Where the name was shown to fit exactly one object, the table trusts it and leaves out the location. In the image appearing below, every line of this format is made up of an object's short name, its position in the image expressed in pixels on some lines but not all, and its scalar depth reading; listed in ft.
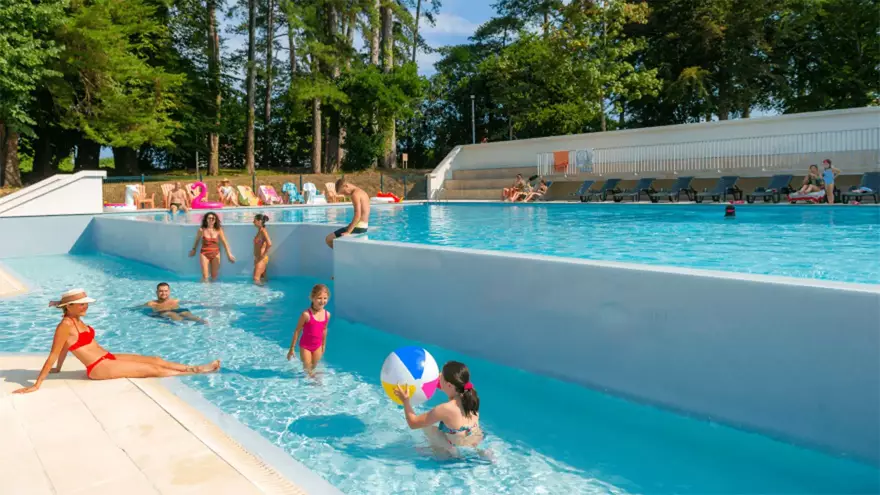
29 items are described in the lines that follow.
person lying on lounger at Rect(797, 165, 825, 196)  54.24
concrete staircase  84.89
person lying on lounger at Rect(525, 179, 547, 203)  76.27
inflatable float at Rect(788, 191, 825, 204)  53.26
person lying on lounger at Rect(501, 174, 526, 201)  77.10
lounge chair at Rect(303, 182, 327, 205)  78.48
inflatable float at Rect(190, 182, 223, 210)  67.10
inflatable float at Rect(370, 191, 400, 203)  81.25
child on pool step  19.12
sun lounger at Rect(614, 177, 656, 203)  68.59
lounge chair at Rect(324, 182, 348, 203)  81.97
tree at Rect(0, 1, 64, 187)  73.20
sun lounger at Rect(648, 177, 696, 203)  65.82
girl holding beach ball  12.73
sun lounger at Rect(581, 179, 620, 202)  71.26
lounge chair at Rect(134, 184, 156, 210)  69.60
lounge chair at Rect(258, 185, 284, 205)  76.74
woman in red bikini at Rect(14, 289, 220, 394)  16.26
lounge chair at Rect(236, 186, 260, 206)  73.36
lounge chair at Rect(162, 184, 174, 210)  70.05
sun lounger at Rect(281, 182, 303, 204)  80.53
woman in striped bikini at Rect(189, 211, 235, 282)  35.65
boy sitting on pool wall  29.43
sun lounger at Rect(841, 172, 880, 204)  52.21
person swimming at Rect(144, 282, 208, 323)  26.07
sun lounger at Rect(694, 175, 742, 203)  62.18
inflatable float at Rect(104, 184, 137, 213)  65.26
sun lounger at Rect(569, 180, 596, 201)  74.59
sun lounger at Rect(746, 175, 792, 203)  57.52
